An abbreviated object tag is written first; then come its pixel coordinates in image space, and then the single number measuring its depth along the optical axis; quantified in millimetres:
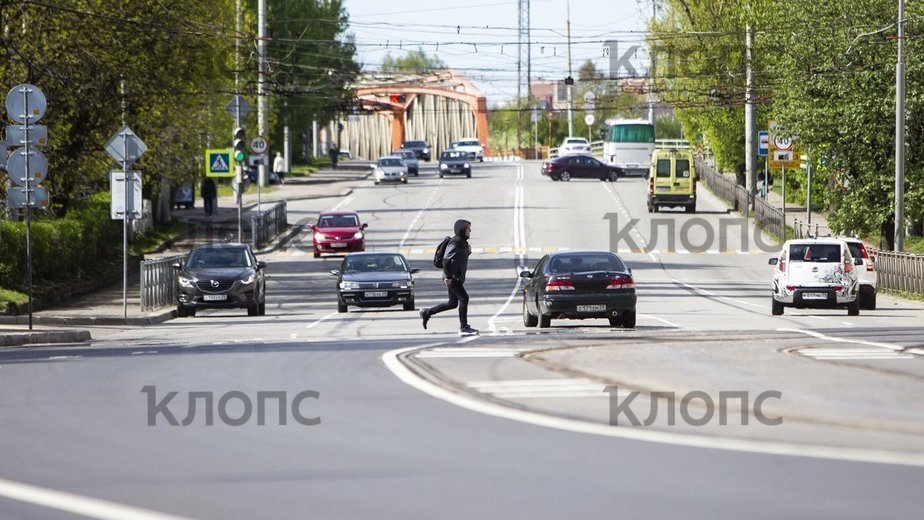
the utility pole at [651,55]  84506
